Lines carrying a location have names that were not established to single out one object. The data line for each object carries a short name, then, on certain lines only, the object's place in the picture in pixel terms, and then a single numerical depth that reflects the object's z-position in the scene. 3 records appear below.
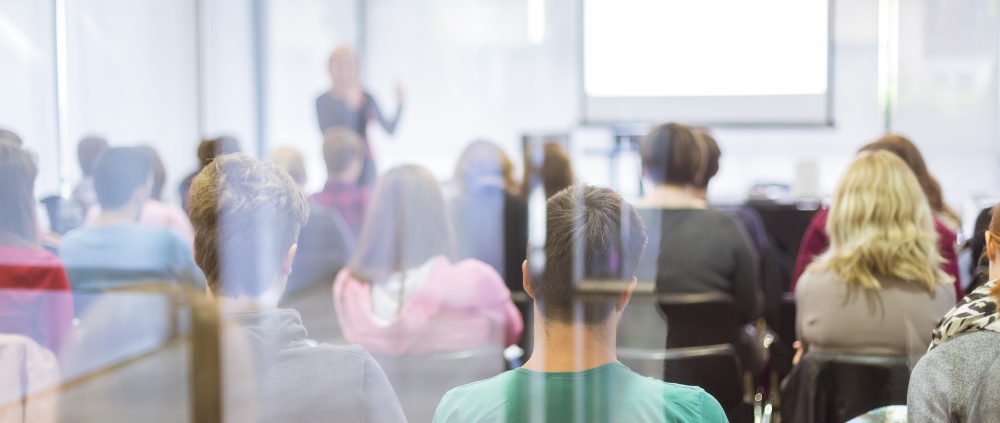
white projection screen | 4.16
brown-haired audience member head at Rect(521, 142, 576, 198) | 2.45
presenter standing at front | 4.15
